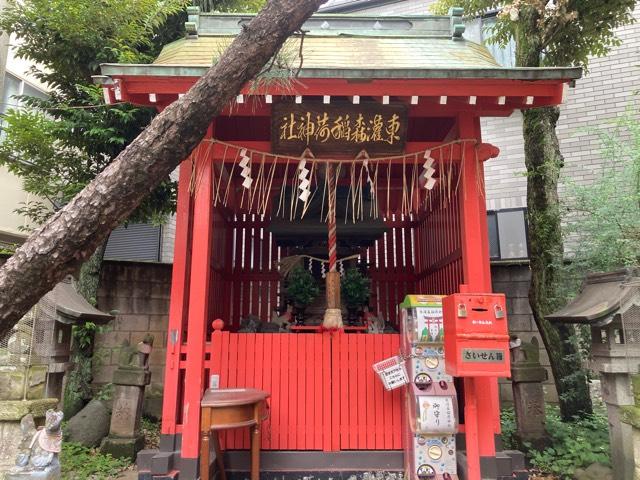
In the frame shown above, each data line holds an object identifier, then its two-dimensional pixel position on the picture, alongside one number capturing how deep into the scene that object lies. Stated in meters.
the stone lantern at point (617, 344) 4.20
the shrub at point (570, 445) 4.96
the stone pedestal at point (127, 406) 5.78
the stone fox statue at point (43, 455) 3.59
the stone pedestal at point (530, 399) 5.40
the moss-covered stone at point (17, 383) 4.24
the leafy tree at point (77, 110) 6.61
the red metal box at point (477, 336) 4.00
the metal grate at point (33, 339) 4.41
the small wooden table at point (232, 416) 4.14
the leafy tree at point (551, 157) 6.34
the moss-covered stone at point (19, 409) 4.11
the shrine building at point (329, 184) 4.70
